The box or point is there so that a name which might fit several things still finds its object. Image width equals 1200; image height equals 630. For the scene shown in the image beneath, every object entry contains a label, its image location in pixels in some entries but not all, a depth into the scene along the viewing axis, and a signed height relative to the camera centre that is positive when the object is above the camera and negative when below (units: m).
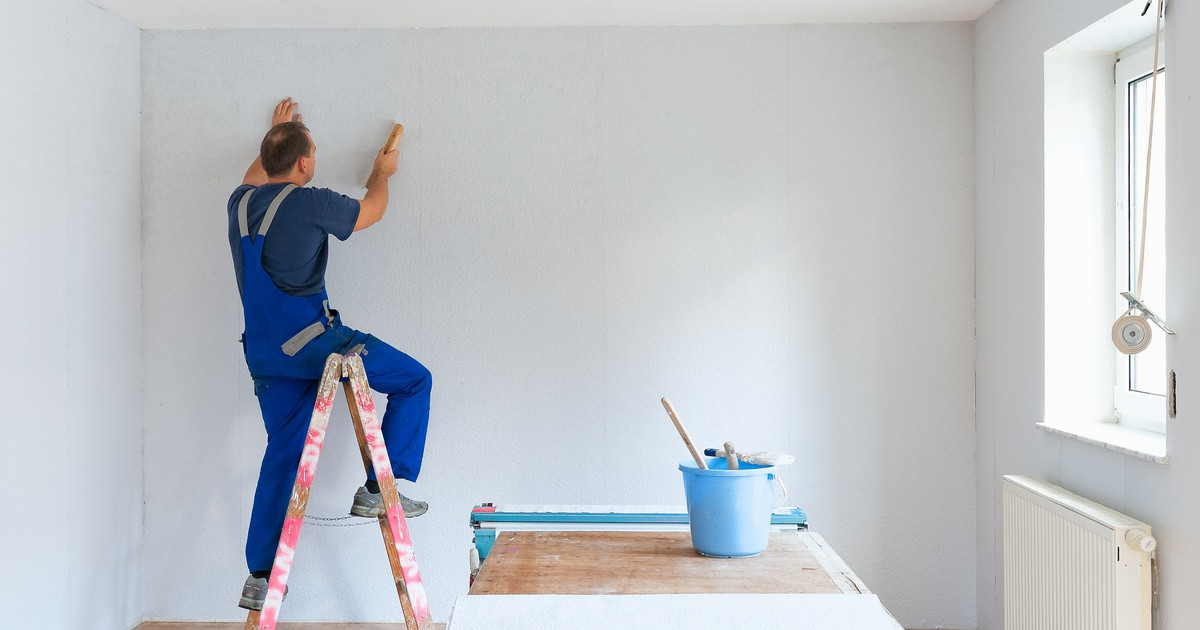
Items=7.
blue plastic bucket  1.80 -0.39
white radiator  2.20 -0.67
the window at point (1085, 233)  2.82 +0.29
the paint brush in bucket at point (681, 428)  1.94 -0.25
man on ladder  2.85 -0.04
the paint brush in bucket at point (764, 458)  1.91 -0.30
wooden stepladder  2.71 -0.56
